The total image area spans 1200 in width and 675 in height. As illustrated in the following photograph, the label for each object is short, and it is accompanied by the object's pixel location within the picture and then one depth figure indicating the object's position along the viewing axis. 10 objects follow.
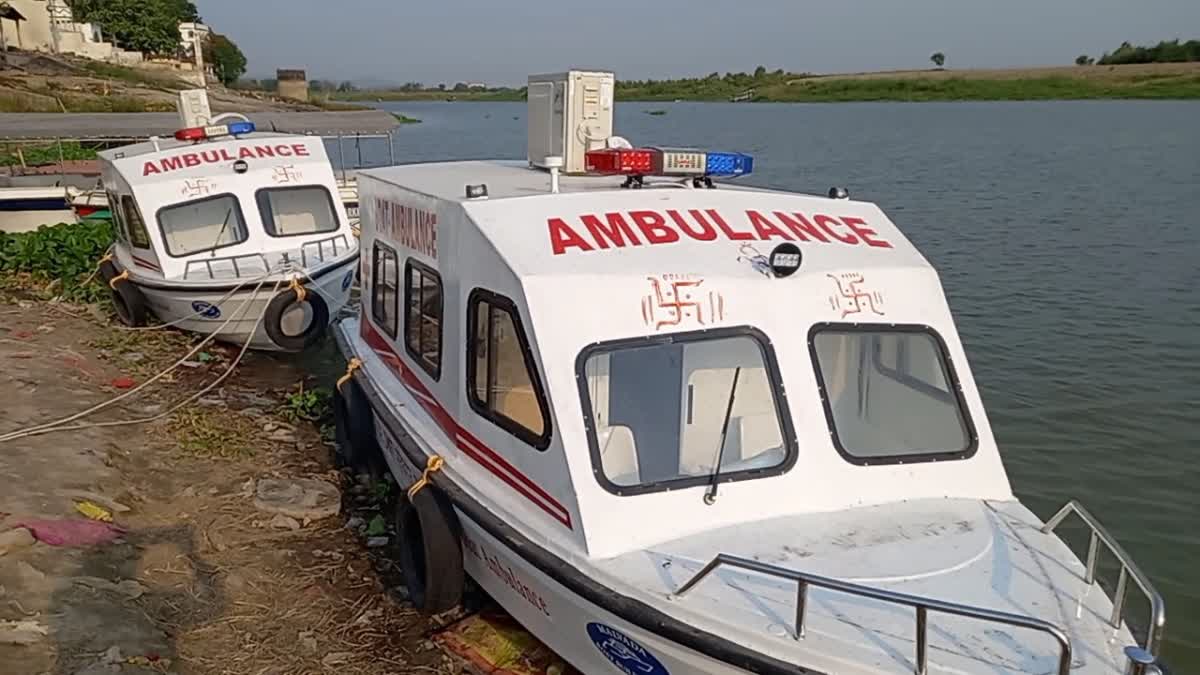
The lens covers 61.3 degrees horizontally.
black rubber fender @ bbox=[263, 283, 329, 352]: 11.12
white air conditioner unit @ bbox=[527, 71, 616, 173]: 6.70
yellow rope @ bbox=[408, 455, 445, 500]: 5.56
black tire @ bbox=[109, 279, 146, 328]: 12.27
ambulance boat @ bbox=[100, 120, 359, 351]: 11.30
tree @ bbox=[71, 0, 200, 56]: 75.69
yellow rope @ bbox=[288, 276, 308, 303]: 11.10
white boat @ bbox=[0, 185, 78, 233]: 16.44
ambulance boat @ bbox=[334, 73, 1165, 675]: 3.91
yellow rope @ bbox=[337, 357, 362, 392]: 7.87
